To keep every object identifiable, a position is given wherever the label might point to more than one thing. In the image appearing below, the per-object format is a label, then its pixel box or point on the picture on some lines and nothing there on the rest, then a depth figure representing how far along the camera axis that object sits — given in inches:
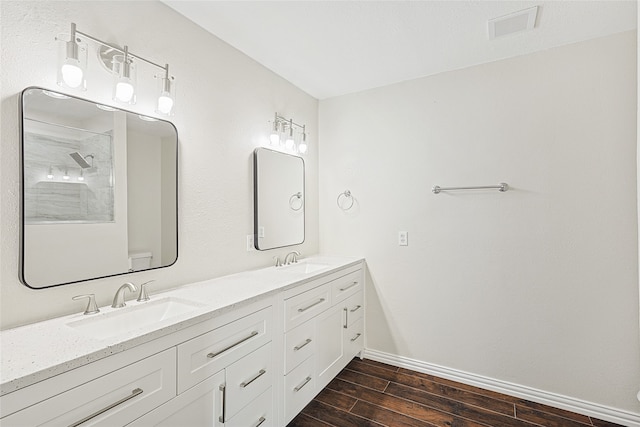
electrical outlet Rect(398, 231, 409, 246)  104.0
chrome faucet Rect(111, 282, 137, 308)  55.2
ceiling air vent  70.6
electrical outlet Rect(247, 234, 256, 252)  88.6
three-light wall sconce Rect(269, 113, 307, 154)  97.6
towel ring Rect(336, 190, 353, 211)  114.8
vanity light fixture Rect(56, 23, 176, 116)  49.6
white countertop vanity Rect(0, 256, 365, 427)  35.6
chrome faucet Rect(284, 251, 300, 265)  100.5
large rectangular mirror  48.6
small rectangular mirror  91.4
